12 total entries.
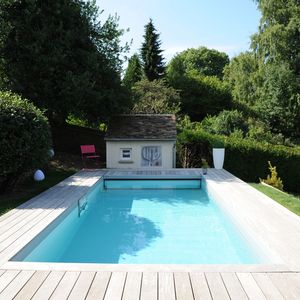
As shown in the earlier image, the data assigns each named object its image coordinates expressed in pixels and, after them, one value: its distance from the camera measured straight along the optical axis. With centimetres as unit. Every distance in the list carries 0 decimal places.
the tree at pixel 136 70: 2673
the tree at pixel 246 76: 2586
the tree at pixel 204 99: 3145
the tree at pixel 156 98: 2460
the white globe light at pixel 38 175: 1177
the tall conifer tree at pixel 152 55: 3344
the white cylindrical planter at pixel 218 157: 1483
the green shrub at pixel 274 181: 1277
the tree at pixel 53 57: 1422
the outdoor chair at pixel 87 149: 1550
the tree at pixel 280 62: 2345
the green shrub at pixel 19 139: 877
